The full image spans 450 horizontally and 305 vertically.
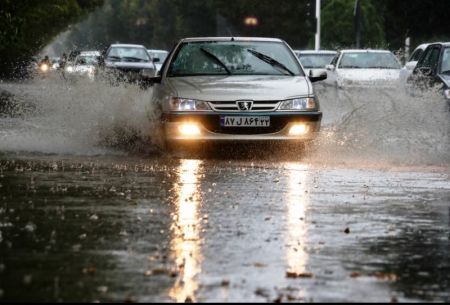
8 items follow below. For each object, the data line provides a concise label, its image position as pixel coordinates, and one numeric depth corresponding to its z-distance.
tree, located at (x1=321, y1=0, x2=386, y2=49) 69.88
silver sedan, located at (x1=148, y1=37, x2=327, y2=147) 15.48
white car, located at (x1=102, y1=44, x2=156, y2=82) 39.09
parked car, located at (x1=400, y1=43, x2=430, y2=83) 26.12
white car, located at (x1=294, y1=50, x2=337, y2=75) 40.56
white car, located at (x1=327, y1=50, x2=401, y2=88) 31.28
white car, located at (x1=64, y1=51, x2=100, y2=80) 36.30
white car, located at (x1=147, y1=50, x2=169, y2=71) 50.42
